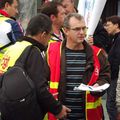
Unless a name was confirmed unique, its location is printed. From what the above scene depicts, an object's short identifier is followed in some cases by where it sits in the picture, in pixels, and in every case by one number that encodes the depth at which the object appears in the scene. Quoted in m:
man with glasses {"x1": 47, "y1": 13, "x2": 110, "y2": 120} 4.87
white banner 6.03
